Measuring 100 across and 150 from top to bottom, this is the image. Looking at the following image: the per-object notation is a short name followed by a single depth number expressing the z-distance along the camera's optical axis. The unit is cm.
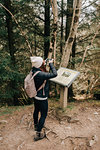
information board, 345
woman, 264
